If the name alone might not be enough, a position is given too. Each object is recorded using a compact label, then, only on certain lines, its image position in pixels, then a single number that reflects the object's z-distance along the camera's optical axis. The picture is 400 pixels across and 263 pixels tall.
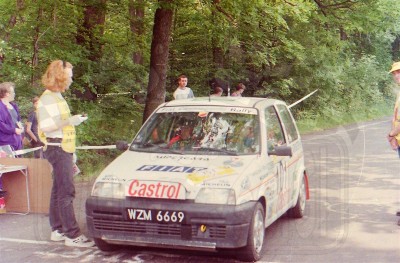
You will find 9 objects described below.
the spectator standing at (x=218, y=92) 14.03
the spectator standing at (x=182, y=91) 12.54
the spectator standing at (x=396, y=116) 7.45
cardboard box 7.95
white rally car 5.49
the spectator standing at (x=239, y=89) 14.83
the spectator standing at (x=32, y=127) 11.11
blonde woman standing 6.37
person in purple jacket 8.85
